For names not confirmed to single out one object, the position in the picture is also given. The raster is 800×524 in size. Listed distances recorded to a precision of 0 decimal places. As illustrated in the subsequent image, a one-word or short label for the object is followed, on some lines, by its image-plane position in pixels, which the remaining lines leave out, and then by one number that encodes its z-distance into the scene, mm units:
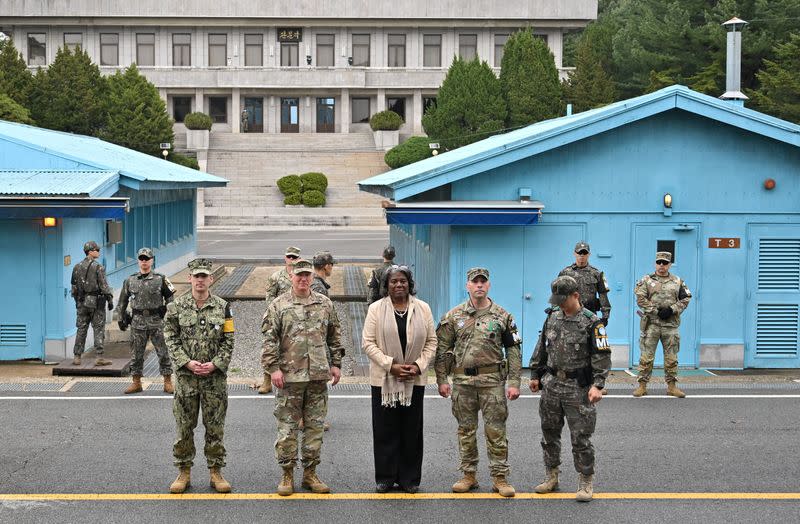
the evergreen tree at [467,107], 62125
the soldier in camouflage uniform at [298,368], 8836
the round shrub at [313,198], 59719
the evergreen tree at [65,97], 59812
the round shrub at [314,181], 61031
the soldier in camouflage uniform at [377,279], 12875
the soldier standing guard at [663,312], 13516
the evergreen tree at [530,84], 63031
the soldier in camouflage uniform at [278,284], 12242
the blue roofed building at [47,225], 15133
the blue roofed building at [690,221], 16016
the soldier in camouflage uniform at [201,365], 8945
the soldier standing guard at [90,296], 15031
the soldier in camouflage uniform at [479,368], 8867
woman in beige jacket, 8766
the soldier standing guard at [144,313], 13250
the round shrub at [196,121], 71250
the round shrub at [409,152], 62031
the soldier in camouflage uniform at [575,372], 8742
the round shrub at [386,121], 72688
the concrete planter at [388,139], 73062
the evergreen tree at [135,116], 60594
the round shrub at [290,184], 60912
